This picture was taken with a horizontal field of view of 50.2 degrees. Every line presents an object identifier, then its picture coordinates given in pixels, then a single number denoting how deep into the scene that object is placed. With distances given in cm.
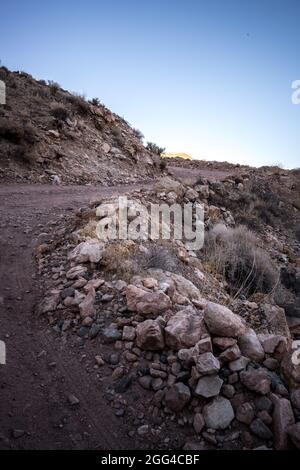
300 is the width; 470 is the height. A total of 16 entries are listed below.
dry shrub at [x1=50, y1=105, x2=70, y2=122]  1106
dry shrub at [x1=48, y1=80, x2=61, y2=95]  1284
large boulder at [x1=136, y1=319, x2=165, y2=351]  262
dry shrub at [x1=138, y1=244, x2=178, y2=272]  398
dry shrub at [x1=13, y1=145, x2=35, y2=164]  863
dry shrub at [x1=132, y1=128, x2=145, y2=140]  1497
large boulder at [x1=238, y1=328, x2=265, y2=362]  249
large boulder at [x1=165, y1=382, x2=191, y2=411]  224
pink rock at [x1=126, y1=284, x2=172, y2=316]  292
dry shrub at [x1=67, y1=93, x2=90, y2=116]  1238
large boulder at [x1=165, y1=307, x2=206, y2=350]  258
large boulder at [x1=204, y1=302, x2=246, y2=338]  256
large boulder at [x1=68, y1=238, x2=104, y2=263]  375
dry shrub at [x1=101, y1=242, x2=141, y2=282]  356
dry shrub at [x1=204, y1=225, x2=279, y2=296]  497
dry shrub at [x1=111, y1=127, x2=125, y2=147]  1262
